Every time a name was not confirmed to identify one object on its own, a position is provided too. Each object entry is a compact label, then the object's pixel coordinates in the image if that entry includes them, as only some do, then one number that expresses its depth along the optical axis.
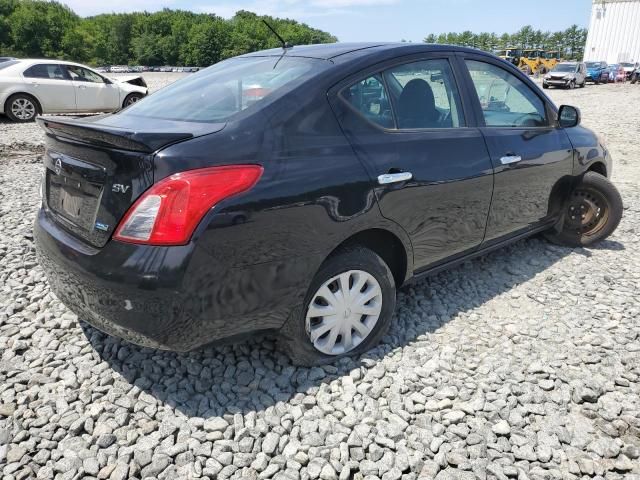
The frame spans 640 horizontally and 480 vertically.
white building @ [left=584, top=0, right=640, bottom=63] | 53.50
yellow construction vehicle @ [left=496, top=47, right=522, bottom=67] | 44.88
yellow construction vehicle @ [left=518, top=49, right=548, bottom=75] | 42.41
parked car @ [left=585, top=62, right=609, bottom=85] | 37.53
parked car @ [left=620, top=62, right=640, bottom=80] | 40.69
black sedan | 2.03
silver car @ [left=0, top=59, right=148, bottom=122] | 11.49
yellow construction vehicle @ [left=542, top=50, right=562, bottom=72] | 42.77
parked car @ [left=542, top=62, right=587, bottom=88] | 30.38
